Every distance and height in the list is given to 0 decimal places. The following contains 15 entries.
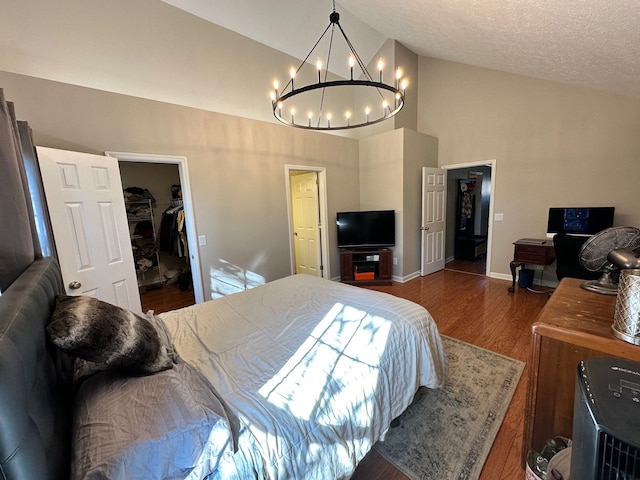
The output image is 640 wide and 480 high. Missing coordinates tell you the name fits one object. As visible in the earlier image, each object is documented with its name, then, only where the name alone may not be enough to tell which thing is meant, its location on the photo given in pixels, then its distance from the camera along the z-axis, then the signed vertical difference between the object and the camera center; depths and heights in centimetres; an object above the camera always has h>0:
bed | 68 -76
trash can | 386 -127
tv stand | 434 -112
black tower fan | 54 -51
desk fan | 137 -34
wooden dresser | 108 -72
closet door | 194 -11
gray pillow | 72 -66
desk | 350 -84
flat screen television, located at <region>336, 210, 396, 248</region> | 432 -49
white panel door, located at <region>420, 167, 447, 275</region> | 450 -39
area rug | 141 -143
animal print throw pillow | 83 -44
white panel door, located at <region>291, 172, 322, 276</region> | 440 -36
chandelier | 413 +170
